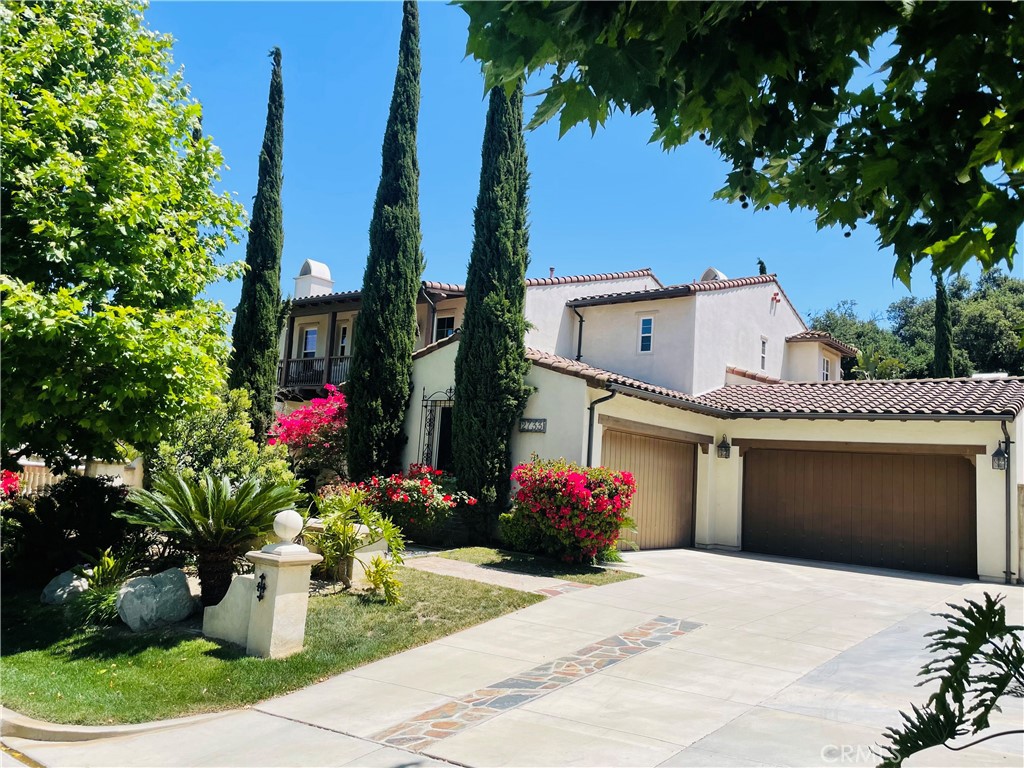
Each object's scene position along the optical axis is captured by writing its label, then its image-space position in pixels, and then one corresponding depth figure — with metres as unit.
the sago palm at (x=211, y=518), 8.62
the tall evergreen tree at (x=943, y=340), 29.73
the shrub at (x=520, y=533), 13.09
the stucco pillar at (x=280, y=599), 7.47
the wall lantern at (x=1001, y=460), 14.12
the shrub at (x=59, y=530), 10.55
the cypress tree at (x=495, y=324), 14.66
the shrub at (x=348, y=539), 9.72
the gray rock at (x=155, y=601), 8.20
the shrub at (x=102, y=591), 8.44
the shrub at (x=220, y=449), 12.31
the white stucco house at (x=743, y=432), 14.52
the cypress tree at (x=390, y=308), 16.25
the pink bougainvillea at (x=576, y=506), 12.13
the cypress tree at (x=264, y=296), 19.44
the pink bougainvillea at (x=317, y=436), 17.27
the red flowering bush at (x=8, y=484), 10.91
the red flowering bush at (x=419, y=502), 13.90
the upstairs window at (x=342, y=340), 25.83
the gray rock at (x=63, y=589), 9.27
